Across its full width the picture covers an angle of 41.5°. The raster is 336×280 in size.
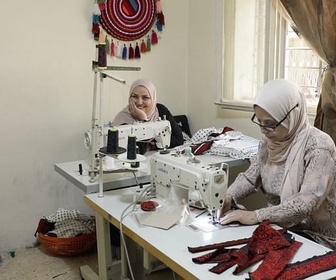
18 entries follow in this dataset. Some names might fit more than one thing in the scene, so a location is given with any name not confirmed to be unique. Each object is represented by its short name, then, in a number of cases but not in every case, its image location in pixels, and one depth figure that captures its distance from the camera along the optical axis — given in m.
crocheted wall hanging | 3.18
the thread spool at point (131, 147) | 1.89
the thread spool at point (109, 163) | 2.23
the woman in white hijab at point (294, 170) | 1.73
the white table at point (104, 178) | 2.12
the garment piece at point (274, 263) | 1.27
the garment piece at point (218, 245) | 1.45
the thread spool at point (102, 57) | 2.00
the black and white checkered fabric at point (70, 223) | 2.98
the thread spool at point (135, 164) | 1.97
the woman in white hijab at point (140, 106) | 2.95
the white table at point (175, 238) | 1.35
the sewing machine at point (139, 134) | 2.17
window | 2.75
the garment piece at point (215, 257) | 1.38
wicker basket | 2.91
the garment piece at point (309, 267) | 1.29
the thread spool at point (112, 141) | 1.91
